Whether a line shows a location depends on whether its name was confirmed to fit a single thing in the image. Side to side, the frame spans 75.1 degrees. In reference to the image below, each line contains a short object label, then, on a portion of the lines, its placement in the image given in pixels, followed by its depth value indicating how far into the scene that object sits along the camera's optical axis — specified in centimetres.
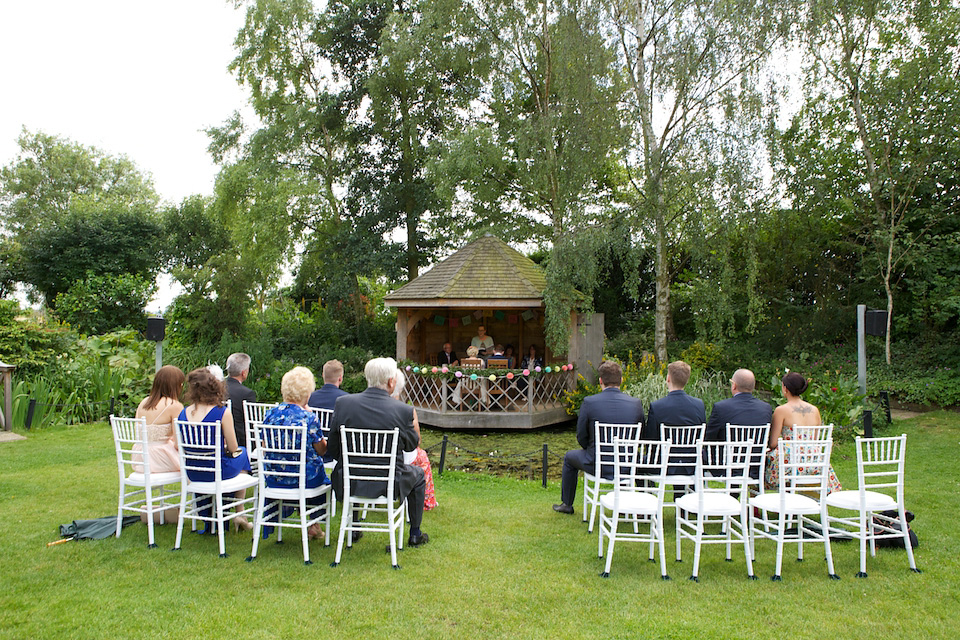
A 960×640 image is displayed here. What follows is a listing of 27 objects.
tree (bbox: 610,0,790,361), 1116
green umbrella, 439
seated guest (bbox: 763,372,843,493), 479
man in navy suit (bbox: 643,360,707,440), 486
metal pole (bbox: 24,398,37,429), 909
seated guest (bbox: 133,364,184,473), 458
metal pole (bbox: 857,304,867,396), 875
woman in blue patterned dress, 430
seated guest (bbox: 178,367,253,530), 441
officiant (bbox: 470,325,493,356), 1333
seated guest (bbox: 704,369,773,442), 475
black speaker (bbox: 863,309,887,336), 899
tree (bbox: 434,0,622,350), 1194
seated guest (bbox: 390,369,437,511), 490
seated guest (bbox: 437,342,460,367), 1282
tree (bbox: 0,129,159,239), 3139
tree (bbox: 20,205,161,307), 2198
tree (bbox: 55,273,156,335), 1769
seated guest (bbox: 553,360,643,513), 489
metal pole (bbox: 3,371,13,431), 887
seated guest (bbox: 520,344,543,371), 1220
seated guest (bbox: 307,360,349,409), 502
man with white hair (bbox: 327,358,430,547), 413
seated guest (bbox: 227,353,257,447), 530
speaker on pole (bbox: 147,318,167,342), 872
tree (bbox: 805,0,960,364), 1176
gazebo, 1138
